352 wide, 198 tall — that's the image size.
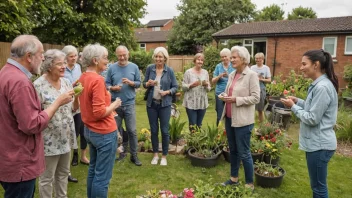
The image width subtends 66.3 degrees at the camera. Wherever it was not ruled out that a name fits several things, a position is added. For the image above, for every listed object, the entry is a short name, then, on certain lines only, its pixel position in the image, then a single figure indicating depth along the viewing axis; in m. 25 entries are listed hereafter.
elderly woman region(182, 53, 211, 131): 4.96
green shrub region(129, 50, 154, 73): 20.63
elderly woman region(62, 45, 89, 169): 4.00
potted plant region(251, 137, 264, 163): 4.35
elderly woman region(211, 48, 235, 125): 5.23
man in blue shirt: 4.22
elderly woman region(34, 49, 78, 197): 2.62
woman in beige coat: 3.33
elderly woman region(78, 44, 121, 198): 2.62
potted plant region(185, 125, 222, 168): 4.49
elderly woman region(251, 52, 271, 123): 6.58
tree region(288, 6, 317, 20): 35.50
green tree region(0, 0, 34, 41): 5.28
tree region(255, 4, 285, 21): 35.75
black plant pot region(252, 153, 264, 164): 4.34
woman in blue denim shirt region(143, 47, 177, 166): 4.34
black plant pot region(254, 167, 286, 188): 3.75
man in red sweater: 1.85
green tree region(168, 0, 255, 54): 26.83
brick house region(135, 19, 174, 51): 35.69
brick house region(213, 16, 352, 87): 15.04
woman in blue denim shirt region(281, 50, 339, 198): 2.46
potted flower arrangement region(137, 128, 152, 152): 5.29
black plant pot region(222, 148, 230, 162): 4.67
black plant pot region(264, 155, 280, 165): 4.38
